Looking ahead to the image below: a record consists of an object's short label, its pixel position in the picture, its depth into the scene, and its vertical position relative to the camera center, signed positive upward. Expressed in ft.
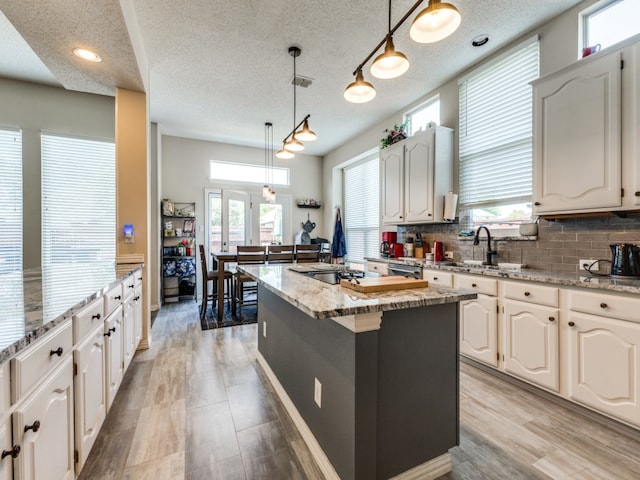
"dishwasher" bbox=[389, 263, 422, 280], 10.23 -1.19
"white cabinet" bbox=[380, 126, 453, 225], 11.00 +2.50
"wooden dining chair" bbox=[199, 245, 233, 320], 13.49 -1.93
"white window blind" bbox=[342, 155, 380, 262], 17.47 +1.85
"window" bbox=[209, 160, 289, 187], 19.36 +4.47
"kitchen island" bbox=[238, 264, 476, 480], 3.98 -2.16
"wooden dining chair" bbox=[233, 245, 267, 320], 13.32 -0.94
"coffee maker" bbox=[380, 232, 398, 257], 13.83 -0.25
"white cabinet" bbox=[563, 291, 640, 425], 5.41 -2.28
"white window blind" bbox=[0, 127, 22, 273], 11.25 +1.51
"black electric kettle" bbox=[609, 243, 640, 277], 6.17 -0.48
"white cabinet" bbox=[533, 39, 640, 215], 6.06 +2.32
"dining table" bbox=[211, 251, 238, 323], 13.16 -1.87
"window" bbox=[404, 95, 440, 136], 12.65 +5.65
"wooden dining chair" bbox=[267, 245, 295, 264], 13.79 -0.76
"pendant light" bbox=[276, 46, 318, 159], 9.43 +3.32
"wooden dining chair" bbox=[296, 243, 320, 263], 14.22 -0.76
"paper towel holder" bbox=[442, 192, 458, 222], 10.69 +1.14
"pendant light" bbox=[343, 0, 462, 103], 4.27 +3.27
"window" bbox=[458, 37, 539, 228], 9.12 +3.38
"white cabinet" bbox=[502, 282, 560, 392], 6.57 -2.26
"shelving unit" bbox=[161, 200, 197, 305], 17.04 -0.96
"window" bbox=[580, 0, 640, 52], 7.05 +5.46
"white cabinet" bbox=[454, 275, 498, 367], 7.79 -2.31
